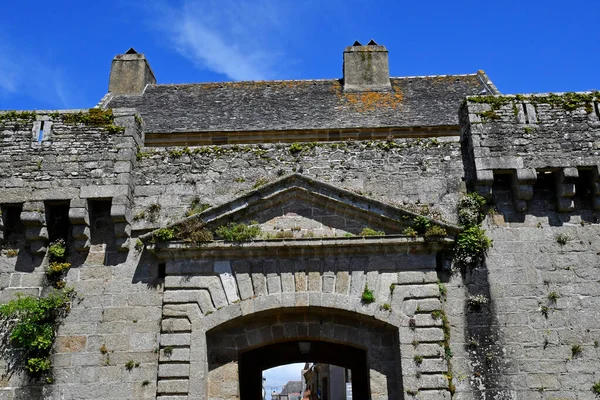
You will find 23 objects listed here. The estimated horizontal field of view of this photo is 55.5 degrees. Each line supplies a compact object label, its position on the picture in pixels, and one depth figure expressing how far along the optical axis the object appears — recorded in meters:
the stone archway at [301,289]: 7.23
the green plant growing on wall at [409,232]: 7.52
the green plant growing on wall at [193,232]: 7.59
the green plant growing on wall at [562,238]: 7.72
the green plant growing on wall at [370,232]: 7.62
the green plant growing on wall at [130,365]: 7.30
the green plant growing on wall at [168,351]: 7.22
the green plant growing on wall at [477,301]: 7.40
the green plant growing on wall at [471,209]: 7.77
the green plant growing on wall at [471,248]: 7.62
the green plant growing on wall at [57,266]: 7.78
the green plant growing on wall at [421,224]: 7.53
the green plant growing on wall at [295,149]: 8.45
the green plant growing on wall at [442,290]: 7.46
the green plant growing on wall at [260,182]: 8.11
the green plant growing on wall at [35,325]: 7.34
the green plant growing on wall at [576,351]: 7.16
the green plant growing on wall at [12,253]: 7.98
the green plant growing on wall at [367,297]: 7.34
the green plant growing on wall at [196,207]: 8.01
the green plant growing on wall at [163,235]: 7.62
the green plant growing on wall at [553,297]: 7.41
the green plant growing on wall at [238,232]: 7.61
